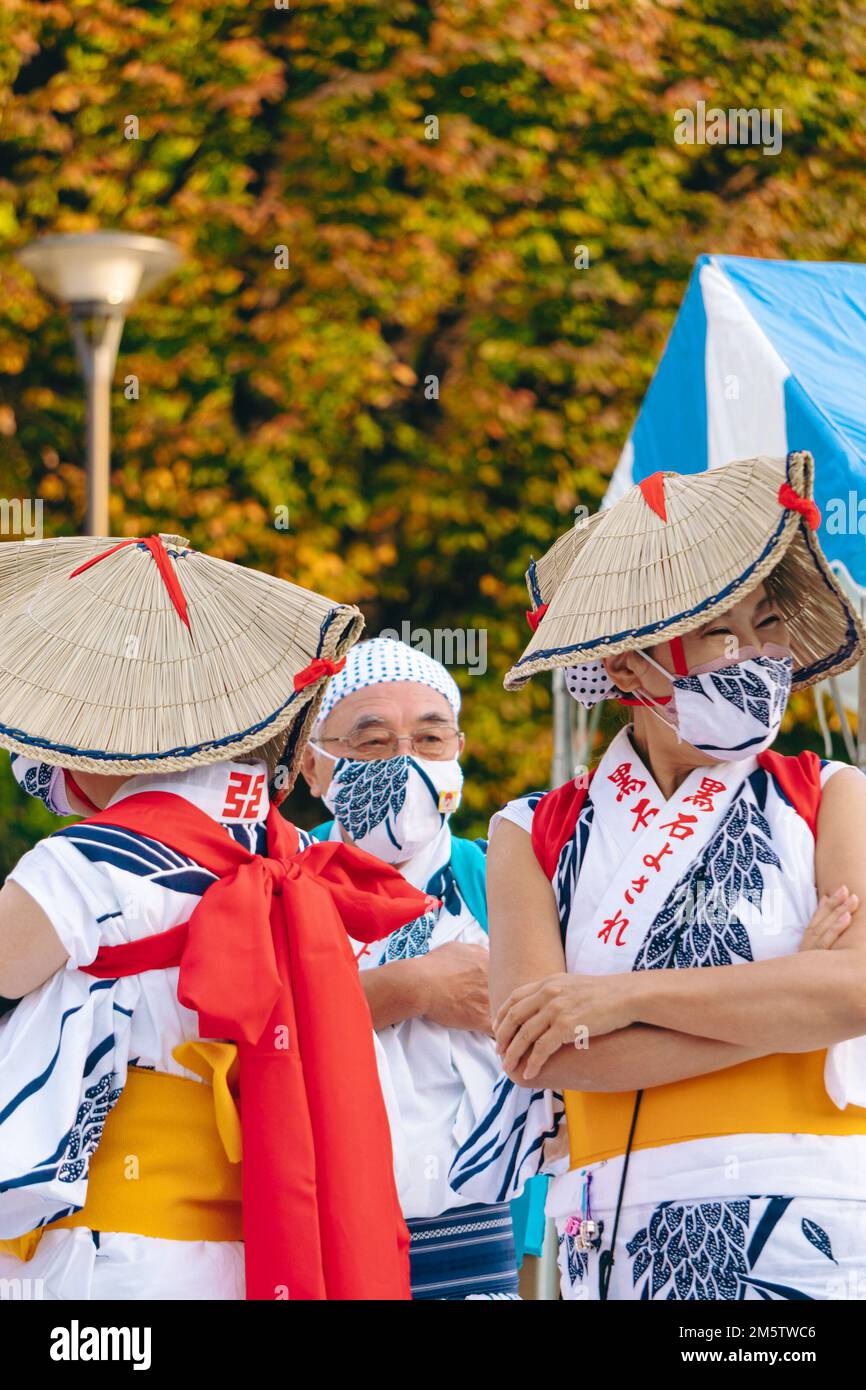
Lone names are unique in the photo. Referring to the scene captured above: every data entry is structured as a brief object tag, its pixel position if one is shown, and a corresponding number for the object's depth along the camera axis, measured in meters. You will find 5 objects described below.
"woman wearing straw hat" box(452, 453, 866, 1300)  4.55
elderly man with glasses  6.32
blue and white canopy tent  7.27
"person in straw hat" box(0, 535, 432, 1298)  4.52
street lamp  15.52
